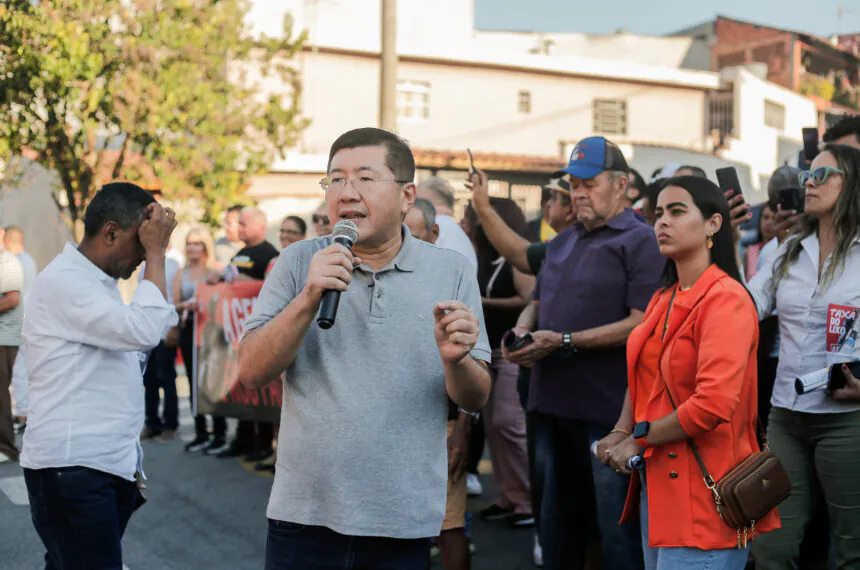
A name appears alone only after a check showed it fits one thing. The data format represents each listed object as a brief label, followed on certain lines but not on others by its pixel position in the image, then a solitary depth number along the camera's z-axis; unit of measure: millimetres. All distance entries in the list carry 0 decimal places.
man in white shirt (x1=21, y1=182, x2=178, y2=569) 3418
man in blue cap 4418
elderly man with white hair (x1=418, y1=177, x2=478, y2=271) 5645
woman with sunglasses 3889
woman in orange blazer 3170
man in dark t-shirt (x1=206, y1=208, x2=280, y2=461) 8562
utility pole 10375
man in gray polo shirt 2502
